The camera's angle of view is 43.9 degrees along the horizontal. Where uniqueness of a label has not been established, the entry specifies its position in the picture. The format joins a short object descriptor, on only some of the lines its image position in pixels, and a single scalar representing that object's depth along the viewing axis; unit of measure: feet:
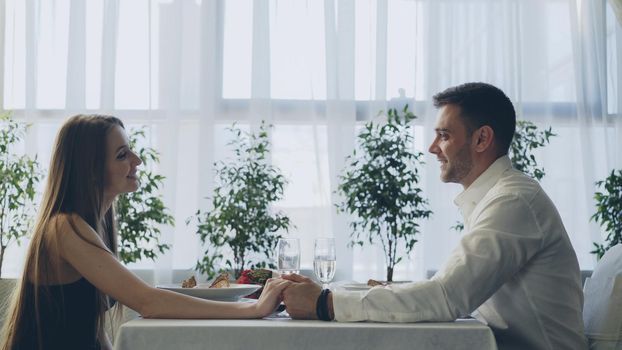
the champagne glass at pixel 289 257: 6.51
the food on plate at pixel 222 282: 6.02
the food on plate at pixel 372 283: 6.33
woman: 5.37
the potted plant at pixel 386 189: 12.84
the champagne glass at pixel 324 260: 6.51
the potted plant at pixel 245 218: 12.82
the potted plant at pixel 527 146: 13.20
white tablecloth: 4.56
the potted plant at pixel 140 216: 12.67
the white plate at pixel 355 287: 6.43
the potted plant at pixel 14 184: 12.73
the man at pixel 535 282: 5.68
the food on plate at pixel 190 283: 6.17
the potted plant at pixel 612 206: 12.94
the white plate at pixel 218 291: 5.72
